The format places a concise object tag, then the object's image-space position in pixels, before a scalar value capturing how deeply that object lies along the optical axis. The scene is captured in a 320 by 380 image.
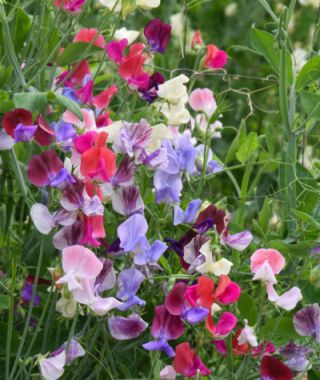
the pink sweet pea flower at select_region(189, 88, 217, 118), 1.54
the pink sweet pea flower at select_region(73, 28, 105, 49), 1.46
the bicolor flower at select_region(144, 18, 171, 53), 1.45
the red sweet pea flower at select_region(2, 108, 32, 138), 1.31
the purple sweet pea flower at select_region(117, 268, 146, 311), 1.29
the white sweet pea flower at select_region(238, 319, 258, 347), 1.30
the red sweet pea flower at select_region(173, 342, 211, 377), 1.30
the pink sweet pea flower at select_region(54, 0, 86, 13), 1.41
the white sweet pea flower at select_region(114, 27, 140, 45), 1.51
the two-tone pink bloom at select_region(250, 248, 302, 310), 1.29
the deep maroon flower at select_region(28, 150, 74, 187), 1.30
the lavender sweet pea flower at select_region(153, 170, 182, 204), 1.37
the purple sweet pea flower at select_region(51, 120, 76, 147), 1.32
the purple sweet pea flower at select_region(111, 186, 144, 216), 1.31
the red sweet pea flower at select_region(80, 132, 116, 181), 1.24
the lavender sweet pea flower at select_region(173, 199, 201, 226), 1.36
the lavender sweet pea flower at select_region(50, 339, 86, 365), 1.30
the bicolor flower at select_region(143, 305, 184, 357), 1.30
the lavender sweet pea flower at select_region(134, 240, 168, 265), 1.29
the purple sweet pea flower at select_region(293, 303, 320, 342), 1.34
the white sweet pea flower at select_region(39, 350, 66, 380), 1.26
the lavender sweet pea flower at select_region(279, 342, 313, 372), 1.37
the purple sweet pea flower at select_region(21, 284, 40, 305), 1.43
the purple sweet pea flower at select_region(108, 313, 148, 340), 1.31
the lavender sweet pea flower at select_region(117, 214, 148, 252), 1.28
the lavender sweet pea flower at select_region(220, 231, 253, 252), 1.33
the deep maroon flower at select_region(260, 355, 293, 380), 1.33
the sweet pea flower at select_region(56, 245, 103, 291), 1.22
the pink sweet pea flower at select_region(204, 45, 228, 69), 1.52
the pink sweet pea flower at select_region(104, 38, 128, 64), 1.42
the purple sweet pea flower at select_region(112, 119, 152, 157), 1.30
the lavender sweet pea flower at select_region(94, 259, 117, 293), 1.29
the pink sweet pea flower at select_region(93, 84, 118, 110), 1.42
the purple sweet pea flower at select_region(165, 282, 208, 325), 1.28
